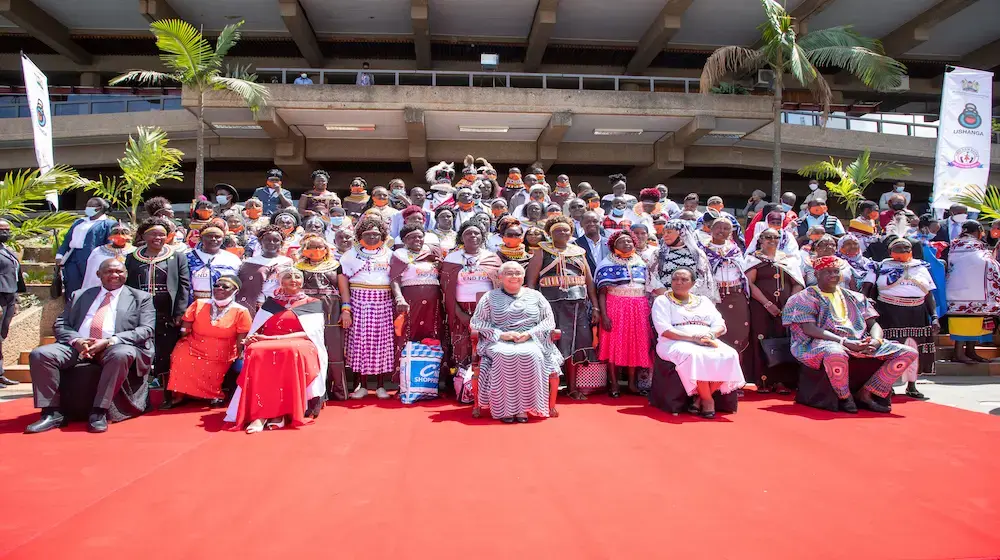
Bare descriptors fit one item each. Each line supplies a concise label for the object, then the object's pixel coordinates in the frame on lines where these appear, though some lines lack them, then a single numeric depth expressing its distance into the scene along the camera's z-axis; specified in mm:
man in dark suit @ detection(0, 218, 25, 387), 6297
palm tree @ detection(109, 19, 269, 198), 10539
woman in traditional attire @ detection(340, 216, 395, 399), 5410
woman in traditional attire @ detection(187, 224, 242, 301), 5492
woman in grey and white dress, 4668
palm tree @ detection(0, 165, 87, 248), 5828
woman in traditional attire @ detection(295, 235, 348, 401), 5238
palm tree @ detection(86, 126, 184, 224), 9250
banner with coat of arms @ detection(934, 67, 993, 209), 9172
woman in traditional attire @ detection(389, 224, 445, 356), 5547
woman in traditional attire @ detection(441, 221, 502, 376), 5438
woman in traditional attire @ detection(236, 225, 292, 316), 5494
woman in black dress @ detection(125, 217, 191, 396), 5316
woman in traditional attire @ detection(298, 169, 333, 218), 9023
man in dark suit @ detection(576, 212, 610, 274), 5962
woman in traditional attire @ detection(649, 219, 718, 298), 5527
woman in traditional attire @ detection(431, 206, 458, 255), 6371
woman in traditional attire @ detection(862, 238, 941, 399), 5844
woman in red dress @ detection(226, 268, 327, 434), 4465
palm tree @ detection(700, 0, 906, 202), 12578
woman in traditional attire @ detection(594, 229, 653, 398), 5543
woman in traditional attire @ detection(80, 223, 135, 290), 5438
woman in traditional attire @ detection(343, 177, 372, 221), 8758
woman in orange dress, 5156
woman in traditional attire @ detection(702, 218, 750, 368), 5734
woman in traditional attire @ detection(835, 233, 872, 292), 6145
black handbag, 5676
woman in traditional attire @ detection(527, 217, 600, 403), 5449
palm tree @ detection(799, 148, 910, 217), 11555
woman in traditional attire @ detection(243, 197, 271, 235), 8125
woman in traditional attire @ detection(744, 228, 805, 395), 5863
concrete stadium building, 14453
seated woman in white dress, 4789
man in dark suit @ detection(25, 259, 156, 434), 4453
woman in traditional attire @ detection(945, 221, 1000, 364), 7137
